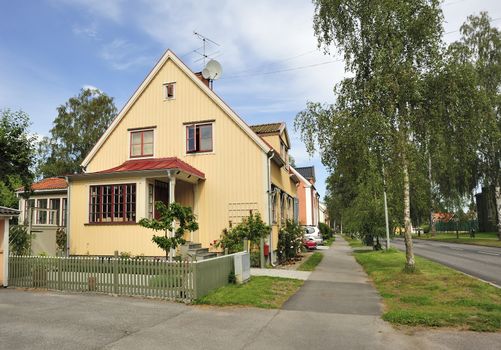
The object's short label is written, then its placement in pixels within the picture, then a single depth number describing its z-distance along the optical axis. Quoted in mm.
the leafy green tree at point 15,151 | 18859
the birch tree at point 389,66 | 14117
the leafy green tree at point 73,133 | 39219
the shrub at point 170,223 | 10969
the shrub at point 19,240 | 14389
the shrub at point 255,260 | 17344
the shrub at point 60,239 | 18953
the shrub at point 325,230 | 52766
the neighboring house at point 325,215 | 97375
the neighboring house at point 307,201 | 45188
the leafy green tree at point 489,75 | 34625
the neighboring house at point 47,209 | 18234
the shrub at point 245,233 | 16469
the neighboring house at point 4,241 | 12136
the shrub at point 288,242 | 19938
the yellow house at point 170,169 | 16844
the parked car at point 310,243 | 31386
